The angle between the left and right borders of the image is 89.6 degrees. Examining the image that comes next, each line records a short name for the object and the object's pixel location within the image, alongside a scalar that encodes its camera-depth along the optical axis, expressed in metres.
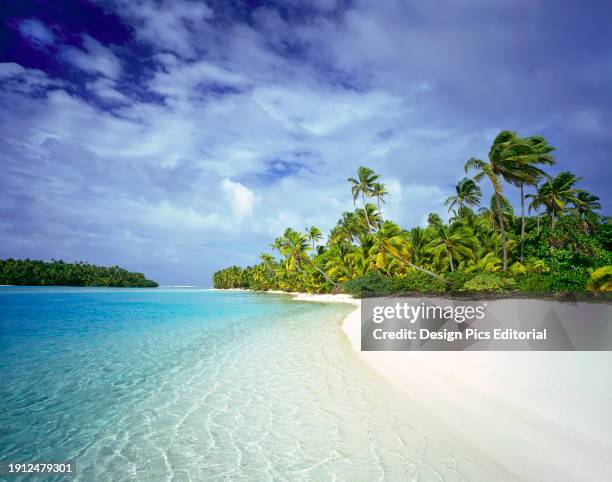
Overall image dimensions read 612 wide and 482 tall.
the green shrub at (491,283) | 16.41
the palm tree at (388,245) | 26.94
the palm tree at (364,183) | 36.62
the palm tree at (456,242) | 23.66
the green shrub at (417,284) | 21.62
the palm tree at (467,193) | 33.94
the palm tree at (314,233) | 46.31
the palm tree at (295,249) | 43.41
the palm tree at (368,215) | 38.69
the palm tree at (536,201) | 25.66
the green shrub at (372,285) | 28.82
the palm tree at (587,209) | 27.87
